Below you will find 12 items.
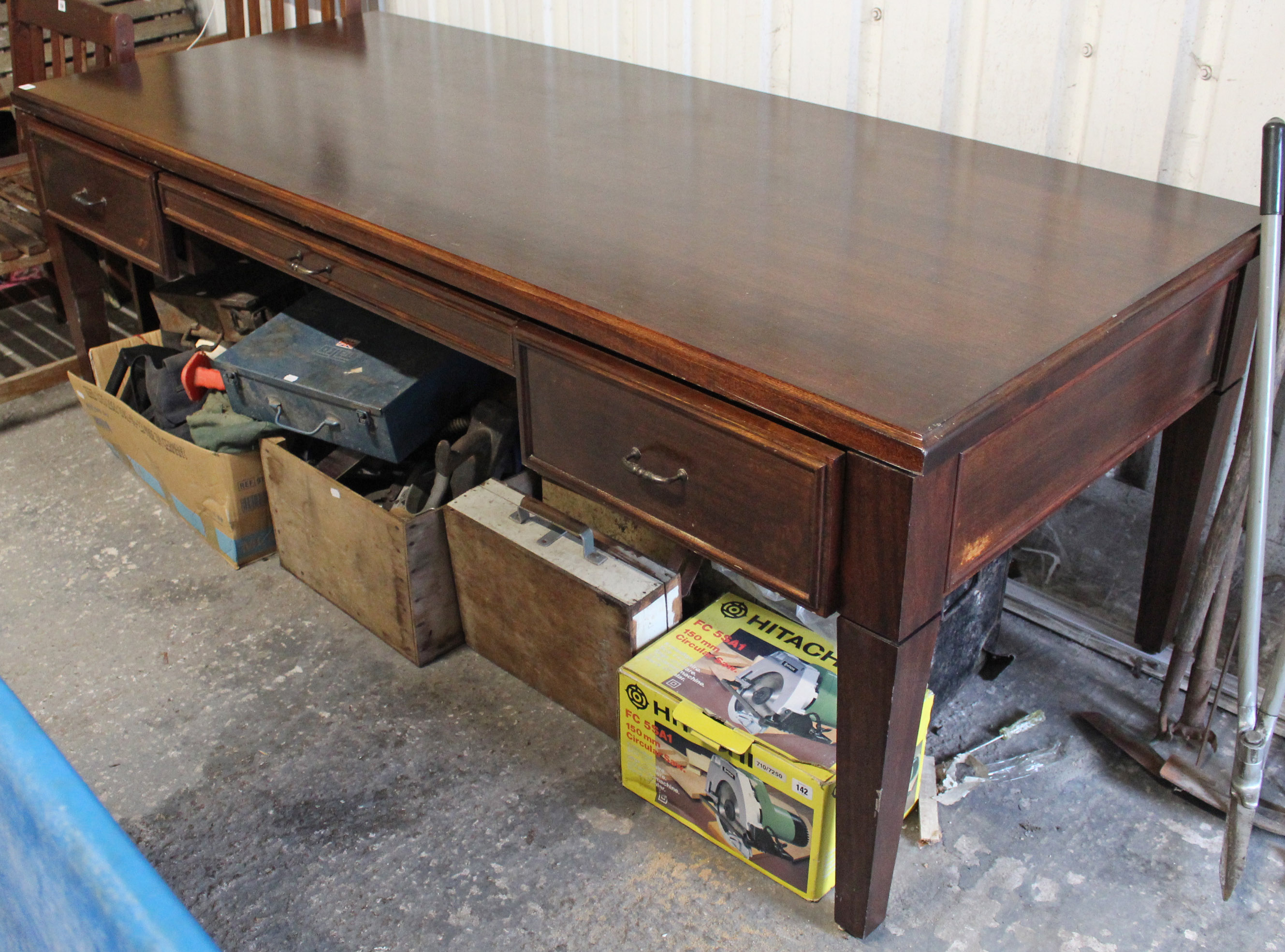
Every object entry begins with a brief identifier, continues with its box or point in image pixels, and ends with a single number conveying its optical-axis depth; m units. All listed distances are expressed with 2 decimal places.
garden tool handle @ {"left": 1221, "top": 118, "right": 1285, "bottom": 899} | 1.34
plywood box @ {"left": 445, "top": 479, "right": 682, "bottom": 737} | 1.82
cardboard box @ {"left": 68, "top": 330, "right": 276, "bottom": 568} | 2.27
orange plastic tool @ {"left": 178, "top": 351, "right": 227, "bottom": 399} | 2.36
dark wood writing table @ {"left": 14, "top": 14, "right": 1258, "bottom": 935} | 1.25
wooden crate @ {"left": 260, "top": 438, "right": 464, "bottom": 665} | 2.01
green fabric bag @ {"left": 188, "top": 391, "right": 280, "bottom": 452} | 2.22
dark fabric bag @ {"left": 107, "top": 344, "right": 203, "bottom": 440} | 2.37
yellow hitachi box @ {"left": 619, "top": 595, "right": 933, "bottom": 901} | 1.60
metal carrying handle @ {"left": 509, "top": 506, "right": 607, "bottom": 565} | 1.86
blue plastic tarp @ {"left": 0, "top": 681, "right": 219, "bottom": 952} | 0.68
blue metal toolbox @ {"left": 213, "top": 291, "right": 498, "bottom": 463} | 2.03
